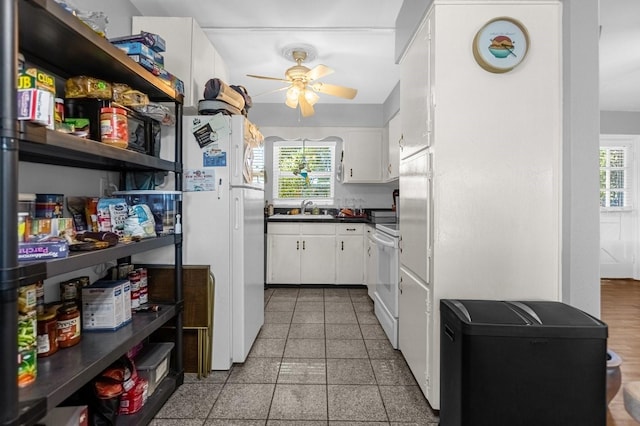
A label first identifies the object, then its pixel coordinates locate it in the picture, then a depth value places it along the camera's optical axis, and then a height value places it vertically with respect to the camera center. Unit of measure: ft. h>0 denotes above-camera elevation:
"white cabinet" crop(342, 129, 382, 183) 15.67 +2.68
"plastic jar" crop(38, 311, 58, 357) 4.35 -1.64
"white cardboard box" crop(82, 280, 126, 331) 5.30 -1.55
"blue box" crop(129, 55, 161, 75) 5.45 +2.48
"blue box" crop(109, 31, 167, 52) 5.48 +2.88
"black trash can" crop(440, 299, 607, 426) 4.36 -2.09
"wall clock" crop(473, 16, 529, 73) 5.54 +2.80
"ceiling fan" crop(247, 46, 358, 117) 10.29 +4.00
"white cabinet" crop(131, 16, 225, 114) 7.68 +3.81
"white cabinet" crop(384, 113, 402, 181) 12.74 +2.56
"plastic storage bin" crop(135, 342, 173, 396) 5.93 -2.75
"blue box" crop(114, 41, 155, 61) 5.43 +2.66
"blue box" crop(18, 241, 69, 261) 3.49 -0.43
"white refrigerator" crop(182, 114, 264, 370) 7.32 -0.06
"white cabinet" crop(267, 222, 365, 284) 14.83 -1.77
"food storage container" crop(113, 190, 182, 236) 6.41 +0.14
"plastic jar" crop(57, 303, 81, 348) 4.66 -1.62
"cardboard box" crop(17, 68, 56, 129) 3.05 +1.04
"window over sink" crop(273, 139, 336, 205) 17.04 +2.10
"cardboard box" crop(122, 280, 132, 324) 5.68 -1.57
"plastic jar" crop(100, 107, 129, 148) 4.79 +1.22
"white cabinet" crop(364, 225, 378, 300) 11.92 -1.91
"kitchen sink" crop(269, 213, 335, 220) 14.97 -0.19
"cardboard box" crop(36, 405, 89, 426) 4.38 -2.76
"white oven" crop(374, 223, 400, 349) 8.59 -1.89
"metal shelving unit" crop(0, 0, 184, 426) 2.93 +0.41
